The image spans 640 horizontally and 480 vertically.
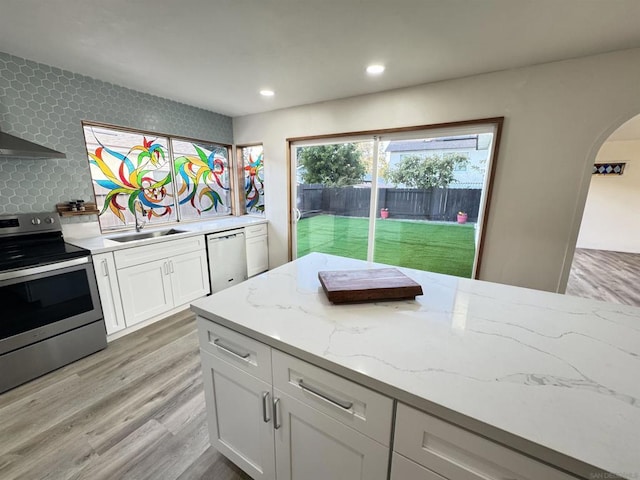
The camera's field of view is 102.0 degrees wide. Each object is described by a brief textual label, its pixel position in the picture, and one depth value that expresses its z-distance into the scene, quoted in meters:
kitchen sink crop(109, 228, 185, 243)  2.71
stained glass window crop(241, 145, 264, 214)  4.04
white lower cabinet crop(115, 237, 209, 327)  2.41
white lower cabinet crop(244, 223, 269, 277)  3.73
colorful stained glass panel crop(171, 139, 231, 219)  3.45
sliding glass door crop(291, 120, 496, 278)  2.79
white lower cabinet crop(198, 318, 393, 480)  0.80
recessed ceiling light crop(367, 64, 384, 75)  2.25
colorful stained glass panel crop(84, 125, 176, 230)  2.70
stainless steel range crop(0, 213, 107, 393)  1.77
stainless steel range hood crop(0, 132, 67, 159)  1.85
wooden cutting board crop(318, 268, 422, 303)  1.13
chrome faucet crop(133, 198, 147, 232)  3.01
